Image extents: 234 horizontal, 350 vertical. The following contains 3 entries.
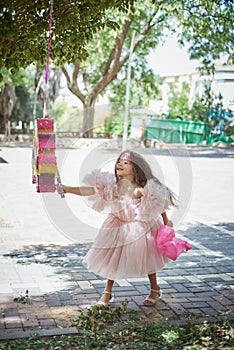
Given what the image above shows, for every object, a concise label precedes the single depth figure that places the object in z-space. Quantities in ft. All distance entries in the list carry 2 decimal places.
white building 88.34
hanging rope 12.91
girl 14.97
